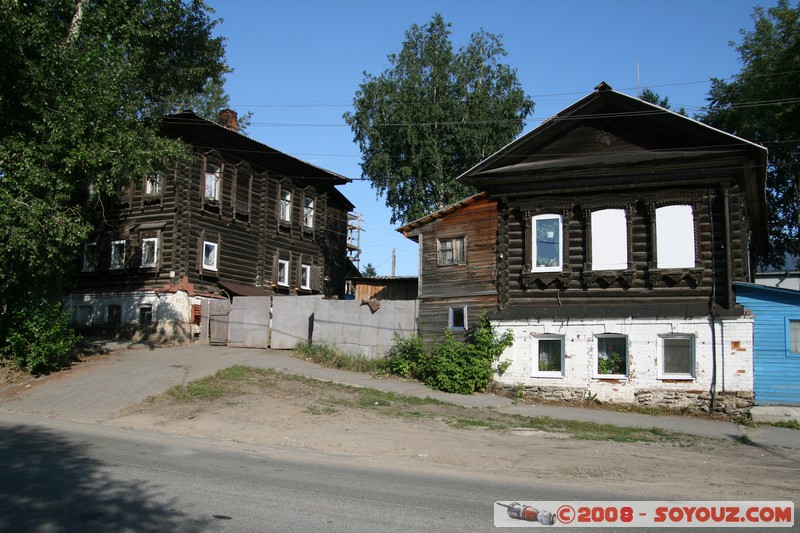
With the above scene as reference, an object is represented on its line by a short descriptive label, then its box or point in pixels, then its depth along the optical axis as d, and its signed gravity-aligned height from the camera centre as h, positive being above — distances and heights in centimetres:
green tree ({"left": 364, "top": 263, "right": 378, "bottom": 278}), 8770 +610
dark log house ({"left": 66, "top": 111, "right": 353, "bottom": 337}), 2927 +340
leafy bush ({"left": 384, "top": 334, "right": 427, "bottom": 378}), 2183 -133
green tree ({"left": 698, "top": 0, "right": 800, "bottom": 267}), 3066 +1066
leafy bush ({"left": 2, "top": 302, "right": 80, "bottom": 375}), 1991 -93
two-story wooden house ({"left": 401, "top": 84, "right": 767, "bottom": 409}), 1841 +202
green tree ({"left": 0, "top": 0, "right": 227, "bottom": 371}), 1847 +498
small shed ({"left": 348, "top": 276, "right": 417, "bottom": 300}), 3023 +134
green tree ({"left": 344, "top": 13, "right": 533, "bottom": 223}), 3469 +1043
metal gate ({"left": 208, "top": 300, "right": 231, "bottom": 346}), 2784 -41
